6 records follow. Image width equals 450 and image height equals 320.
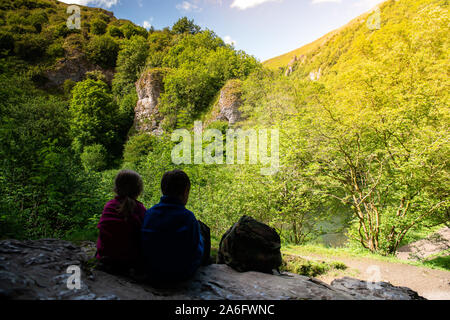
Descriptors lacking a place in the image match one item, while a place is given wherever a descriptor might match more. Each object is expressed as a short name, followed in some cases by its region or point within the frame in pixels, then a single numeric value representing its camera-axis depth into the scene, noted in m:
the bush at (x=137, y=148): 33.16
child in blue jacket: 2.64
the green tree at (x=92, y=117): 36.28
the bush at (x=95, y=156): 32.19
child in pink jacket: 2.71
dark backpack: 4.11
